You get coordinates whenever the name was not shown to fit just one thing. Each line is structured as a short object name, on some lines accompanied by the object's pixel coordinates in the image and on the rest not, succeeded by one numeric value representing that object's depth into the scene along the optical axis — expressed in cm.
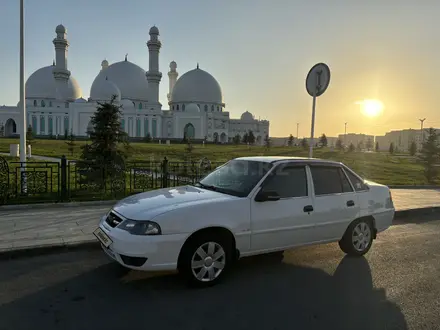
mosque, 6844
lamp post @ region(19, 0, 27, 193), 979
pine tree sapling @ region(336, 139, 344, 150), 6048
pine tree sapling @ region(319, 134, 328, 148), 6082
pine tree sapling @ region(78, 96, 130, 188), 1072
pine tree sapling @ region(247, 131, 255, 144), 7138
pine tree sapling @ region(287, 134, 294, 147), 6370
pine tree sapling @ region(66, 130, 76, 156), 2517
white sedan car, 417
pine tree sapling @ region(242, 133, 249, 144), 7238
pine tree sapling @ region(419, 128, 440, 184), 1914
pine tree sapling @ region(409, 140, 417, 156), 5400
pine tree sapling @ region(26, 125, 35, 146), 2489
